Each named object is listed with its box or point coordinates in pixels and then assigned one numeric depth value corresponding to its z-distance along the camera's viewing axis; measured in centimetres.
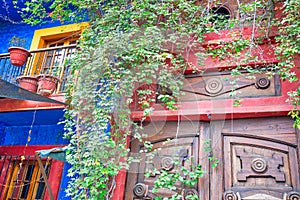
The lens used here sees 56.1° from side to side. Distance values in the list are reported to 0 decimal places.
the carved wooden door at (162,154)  348
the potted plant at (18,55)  493
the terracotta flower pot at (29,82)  464
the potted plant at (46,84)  453
